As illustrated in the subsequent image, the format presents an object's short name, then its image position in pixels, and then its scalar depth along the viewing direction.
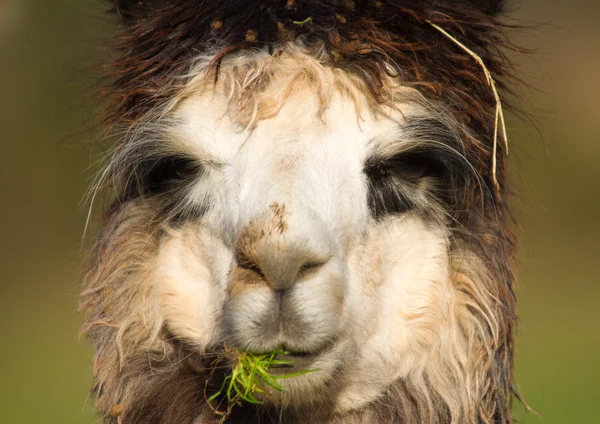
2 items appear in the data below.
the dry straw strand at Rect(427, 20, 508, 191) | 5.57
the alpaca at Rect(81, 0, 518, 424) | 5.38
